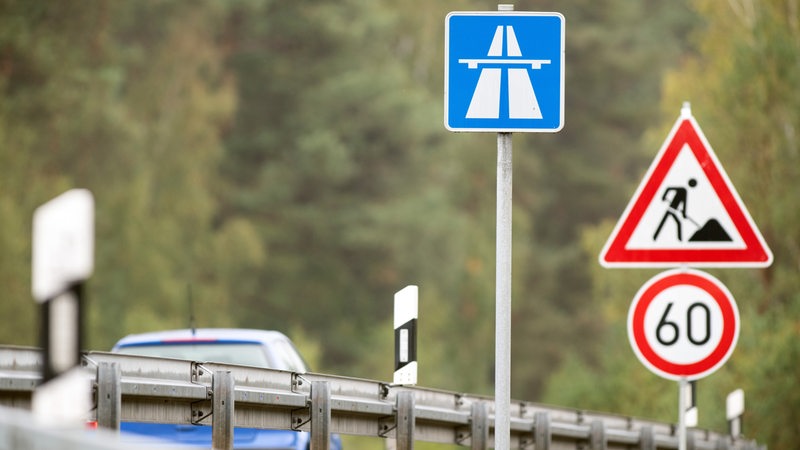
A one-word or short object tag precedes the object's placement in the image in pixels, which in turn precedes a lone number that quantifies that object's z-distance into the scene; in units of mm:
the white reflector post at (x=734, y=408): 45469
